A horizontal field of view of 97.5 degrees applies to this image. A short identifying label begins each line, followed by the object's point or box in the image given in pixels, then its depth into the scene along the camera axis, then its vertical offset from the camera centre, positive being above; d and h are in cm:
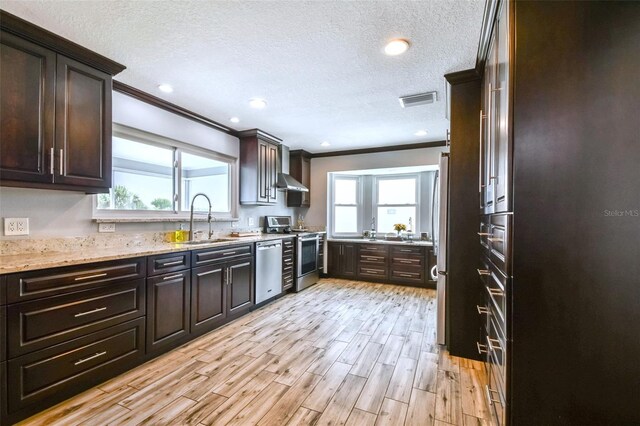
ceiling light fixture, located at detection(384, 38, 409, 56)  200 +122
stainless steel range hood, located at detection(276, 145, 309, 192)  468 +57
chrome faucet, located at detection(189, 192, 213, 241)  319 -18
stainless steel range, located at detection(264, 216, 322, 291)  453 -64
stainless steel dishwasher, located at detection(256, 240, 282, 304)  363 -78
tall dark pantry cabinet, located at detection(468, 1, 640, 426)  112 -1
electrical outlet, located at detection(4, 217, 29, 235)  199 -10
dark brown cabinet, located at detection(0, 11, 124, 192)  180 +72
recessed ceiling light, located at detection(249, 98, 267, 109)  305 +122
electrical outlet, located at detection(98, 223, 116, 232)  253 -14
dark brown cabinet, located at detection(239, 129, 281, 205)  417 +69
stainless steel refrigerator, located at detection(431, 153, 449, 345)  255 -29
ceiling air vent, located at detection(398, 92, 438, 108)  288 +120
